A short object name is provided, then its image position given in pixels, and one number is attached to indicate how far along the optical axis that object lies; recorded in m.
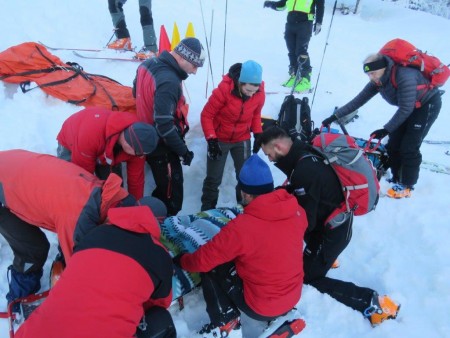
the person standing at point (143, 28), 5.45
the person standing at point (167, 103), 2.99
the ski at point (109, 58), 5.38
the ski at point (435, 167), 4.82
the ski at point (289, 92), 5.86
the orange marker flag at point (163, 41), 4.61
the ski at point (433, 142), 5.78
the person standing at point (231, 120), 3.39
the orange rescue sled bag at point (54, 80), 3.98
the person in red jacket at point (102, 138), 2.69
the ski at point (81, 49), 5.59
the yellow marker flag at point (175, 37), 5.00
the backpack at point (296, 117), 4.75
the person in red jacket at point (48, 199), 2.15
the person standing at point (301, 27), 5.88
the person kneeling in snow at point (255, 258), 2.27
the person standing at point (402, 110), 3.63
